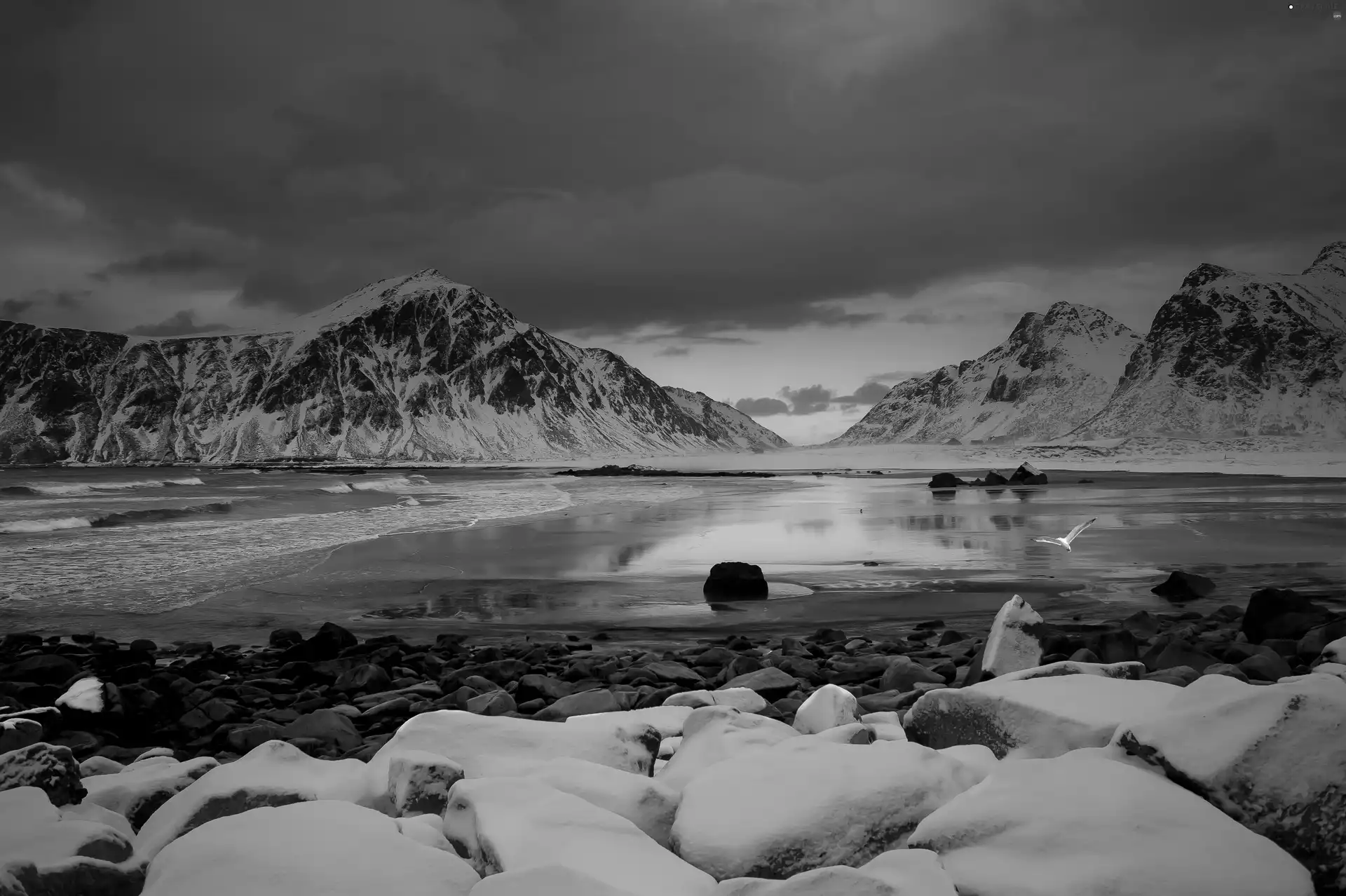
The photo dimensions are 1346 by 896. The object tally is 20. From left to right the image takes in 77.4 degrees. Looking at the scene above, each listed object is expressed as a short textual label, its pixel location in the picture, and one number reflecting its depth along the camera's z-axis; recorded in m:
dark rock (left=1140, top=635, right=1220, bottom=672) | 7.64
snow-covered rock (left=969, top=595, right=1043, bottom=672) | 7.17
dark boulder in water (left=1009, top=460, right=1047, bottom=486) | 60.34
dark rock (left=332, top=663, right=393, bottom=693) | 8.36
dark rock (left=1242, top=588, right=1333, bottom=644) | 9.42
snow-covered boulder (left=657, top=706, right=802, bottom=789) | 4.54
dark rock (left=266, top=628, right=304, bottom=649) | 10.87
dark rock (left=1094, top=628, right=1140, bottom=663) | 8.16
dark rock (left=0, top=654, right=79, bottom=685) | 8.84
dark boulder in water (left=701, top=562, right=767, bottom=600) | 14.05
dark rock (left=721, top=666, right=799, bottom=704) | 7.48
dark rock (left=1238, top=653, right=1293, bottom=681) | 7.17
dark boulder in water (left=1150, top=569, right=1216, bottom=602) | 13.31
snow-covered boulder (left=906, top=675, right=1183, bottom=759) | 4.32
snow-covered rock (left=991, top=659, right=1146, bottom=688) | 5.64
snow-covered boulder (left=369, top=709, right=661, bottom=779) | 4.74
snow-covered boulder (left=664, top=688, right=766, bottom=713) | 6.40
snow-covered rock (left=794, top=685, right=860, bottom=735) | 5.51
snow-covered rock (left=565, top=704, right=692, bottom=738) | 5.18
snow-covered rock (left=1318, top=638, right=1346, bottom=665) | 6.71
